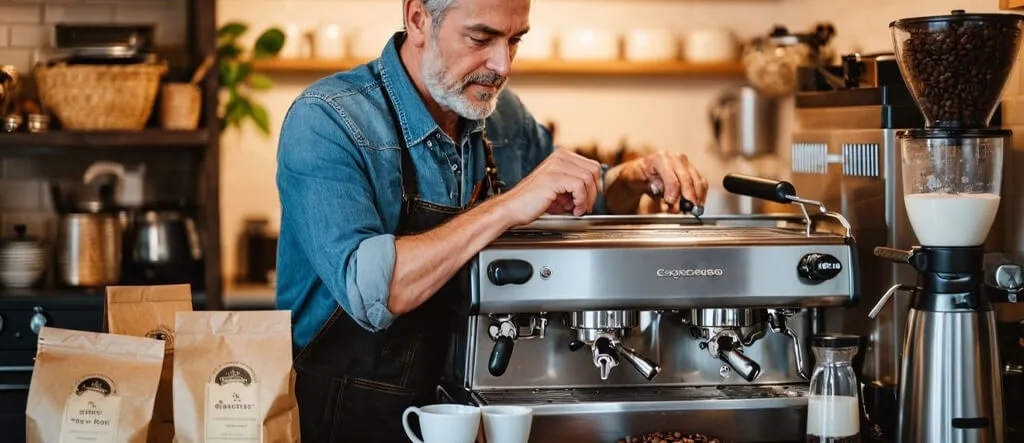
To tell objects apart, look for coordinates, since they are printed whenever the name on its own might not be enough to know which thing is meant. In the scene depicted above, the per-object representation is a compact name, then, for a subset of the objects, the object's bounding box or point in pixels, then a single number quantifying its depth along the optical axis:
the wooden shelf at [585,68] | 4.20
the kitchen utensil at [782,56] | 3.80
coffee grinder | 1.70
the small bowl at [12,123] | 3.34
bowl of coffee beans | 1.76
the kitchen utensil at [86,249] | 3.41
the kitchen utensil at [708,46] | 4.39
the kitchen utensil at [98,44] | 3.35
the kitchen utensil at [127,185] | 3.69
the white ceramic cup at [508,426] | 1.62
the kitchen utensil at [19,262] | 3.38
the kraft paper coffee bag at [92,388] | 1.58
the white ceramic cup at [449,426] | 1.60
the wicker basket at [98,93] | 3.33
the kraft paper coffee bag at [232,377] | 1.58
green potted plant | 3.84
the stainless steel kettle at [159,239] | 3.50
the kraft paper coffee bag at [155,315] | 1.67
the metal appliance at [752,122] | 4.30
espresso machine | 1.75
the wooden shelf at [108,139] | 3.34
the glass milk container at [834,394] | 1.70
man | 1.85
